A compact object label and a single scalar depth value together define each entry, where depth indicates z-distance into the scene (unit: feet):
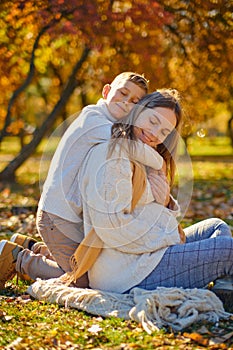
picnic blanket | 12.87
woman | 13.78
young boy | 14.90
